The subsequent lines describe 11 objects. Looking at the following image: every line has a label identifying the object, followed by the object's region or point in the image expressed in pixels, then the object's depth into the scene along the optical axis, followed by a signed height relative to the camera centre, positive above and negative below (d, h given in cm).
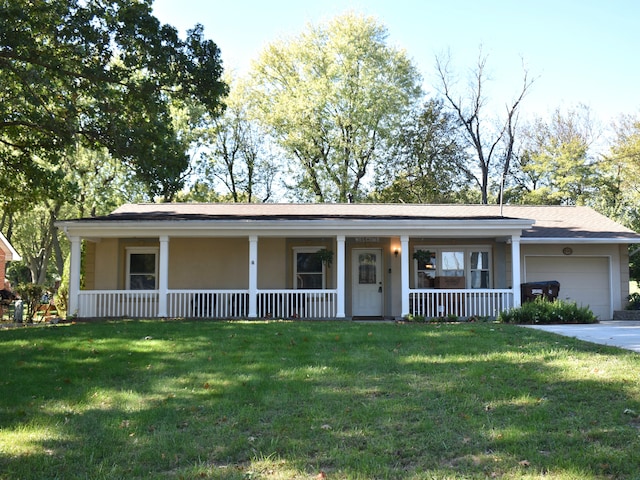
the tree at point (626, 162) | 2839 +591
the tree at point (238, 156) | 3359 +732
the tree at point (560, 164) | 3019 +619
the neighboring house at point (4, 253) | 2273 +96
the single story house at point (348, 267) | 1516 +27
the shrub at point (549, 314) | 1255 -84
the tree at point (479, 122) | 3216 +894
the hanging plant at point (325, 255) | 1593 +60
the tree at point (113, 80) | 1269 +462
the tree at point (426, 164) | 3238 +648
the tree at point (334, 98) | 3156 +1008
